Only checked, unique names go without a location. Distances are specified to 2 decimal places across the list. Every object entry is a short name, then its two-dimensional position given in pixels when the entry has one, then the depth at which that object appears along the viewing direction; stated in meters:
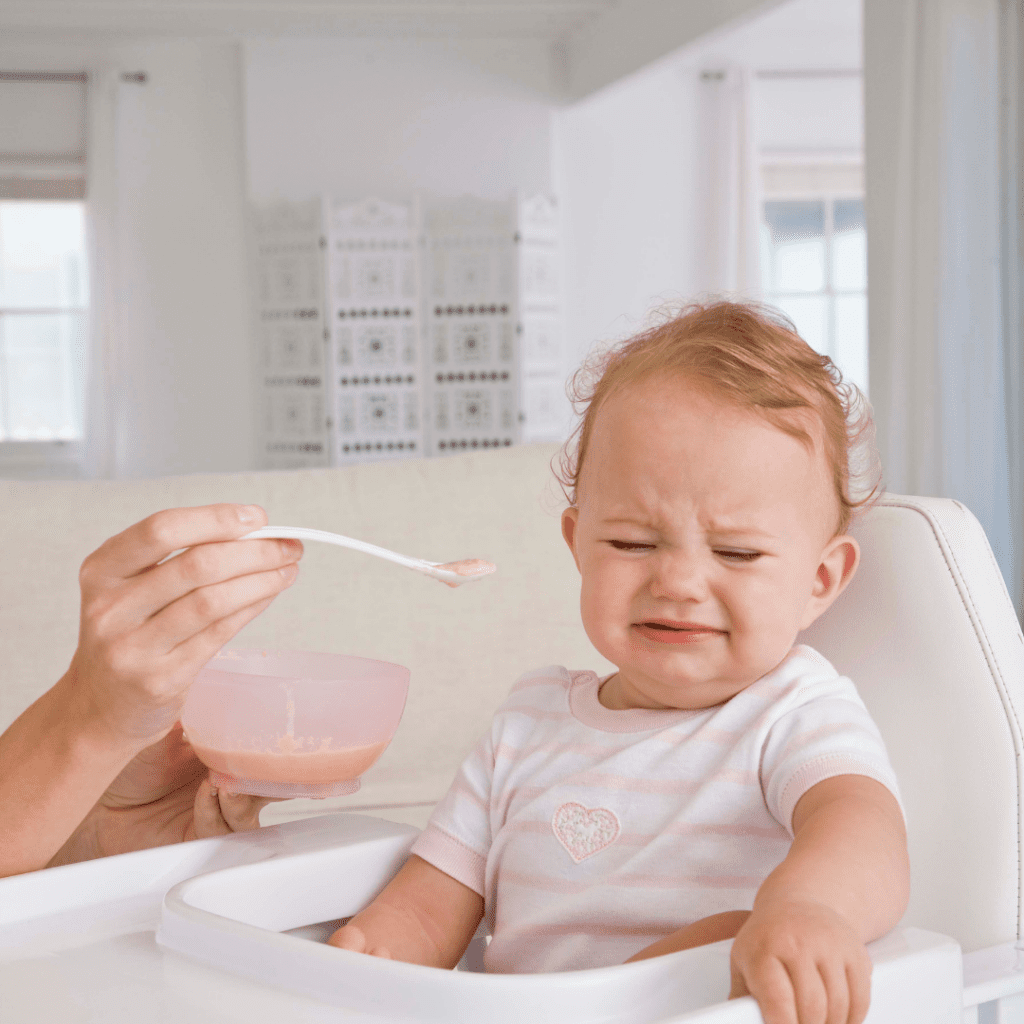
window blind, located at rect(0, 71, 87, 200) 6.15
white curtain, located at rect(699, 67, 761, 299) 6.39
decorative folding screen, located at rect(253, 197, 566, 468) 6.06
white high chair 0.59
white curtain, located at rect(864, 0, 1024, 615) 3.34
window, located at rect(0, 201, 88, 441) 6.32
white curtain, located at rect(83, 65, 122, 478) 6.12
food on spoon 0.83
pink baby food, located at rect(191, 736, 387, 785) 0.86
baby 0.81
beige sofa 1.67
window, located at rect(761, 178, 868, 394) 6.65
